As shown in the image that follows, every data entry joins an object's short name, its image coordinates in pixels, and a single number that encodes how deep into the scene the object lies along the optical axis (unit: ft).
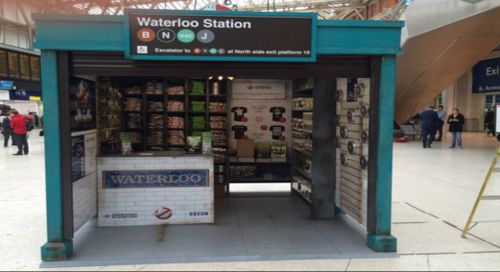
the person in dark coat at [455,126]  48.70
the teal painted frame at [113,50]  13.03
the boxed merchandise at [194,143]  18.66
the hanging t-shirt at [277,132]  23.90
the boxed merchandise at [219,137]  23.67
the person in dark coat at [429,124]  50.49
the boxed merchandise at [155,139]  23.17
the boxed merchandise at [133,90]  22.39
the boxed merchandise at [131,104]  22.40
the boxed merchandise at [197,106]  23.35
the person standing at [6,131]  53.68
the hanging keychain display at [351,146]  16.53
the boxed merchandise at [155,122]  23.06
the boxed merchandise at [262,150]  23.73
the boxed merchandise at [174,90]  22.97
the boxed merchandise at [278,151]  23.73
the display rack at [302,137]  20.33
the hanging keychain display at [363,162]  15.52
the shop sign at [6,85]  51.98
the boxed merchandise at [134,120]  22.71
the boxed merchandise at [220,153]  23.25
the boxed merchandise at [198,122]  23.47
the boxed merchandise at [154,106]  22.97
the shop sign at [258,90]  23.50
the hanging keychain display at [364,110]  15.33
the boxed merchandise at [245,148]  23.12
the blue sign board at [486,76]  72.64
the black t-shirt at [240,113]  23.72
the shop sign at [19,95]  60.44
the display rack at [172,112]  22.63
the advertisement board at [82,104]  14.70
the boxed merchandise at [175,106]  23.06
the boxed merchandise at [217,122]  23.62
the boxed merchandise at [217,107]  23.50
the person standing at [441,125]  60.78
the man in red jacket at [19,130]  44.67
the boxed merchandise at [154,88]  22.53
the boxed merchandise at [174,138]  23.34
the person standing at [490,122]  65.48
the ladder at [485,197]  15.26
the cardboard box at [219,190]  23.47
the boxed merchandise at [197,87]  23.17
